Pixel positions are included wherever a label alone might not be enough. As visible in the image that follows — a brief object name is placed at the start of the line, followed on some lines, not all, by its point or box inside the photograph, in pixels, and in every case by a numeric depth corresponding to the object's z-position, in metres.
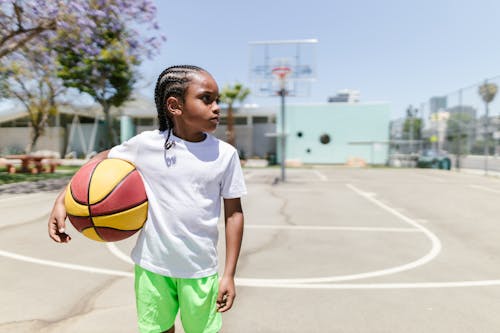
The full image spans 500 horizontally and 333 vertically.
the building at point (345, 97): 37.03
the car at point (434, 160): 26.83
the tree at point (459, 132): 24.77
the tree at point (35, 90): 21.03
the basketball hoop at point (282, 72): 17.59
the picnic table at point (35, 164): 18.34
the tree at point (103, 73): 24.33
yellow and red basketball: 1.96
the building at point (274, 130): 32.59
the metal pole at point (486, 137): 21.00
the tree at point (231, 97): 32.19
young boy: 1.76
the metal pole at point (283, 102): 17.14
